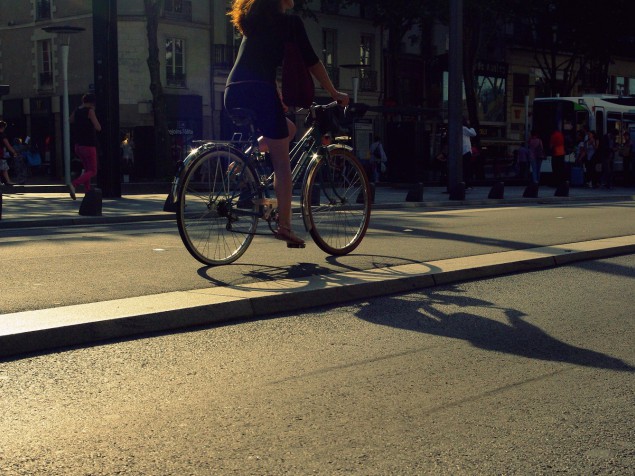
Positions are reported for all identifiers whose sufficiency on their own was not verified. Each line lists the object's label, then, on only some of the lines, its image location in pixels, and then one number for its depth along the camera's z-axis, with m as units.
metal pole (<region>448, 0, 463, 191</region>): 20.92
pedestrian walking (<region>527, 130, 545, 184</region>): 30.05
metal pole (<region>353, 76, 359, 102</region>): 34.51
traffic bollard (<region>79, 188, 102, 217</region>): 13.70
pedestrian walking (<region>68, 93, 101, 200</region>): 17.05
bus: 37.00
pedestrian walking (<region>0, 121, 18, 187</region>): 22.88
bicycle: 6.80
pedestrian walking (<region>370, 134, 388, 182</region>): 31.69
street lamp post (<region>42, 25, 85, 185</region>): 25.48
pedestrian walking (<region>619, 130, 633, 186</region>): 35.09
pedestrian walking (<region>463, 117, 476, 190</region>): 25.52
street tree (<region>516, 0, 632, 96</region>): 45.84
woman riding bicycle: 6.79
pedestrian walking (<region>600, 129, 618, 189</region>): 30.88
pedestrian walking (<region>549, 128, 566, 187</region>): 31.27
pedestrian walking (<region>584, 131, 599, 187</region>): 32.31
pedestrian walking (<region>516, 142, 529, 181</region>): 35.34
